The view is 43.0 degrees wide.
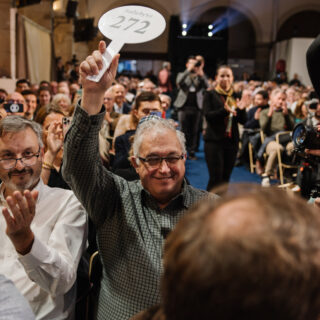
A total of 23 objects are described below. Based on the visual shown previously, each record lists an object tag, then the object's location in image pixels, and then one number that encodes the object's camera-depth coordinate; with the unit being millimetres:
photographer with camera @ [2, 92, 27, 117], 3631
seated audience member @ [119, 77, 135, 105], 8736
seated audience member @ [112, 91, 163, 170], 3096
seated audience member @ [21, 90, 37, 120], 5191
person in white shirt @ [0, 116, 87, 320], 1427
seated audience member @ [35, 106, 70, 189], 2305
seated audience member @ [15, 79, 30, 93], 6730
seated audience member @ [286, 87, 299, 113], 8547
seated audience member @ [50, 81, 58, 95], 8159
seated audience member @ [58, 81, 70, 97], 6516
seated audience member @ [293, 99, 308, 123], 6031
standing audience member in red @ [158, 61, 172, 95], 10398
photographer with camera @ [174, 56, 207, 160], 6923
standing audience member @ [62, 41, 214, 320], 1350
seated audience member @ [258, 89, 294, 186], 6086
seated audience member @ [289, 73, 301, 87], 13910
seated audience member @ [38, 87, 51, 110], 5992
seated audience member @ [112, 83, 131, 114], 5521
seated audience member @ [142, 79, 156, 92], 6208
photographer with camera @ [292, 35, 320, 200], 1491
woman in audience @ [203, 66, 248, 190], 4000
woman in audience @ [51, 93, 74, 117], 4237
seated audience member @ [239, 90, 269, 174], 6605
